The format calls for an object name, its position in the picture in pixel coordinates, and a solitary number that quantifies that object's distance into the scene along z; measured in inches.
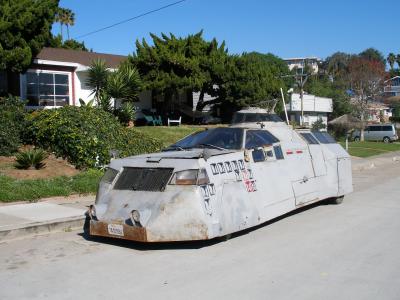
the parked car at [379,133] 1993.1
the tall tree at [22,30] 672.4
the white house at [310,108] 1822.1
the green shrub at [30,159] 492.4
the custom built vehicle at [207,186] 272.8
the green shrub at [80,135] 529.7
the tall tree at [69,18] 2613.2
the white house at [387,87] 2242.6
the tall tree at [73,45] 1819.4
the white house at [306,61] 3838.3
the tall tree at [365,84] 2094.0
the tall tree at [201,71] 1007.0
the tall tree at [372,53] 4719.2
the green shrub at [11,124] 549.6
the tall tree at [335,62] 3597.4
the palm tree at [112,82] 756.0
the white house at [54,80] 954.7
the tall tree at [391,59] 5018.0
